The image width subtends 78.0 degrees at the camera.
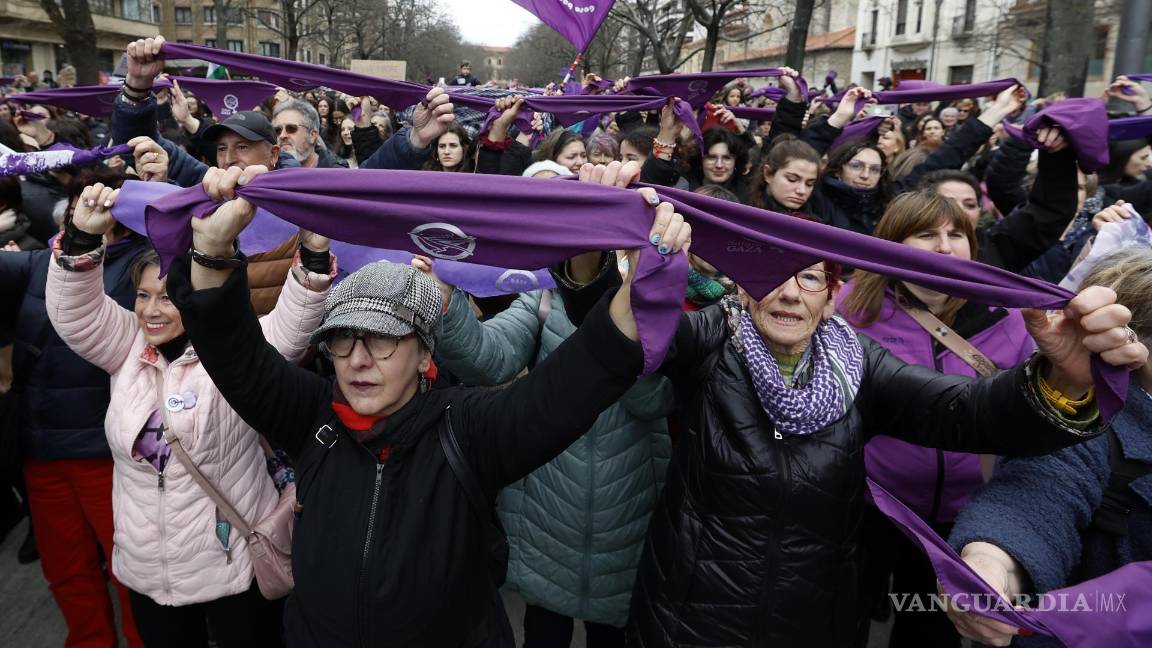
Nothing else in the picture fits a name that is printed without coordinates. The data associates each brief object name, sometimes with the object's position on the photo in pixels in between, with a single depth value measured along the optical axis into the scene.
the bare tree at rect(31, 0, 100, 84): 13.46
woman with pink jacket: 2.31
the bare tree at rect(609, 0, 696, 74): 23.67
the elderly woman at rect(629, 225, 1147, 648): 1.96
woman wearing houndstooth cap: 1.69
